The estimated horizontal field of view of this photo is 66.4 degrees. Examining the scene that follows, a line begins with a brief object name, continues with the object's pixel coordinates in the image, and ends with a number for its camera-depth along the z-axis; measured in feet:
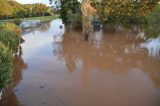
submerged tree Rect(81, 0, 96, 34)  38.33
